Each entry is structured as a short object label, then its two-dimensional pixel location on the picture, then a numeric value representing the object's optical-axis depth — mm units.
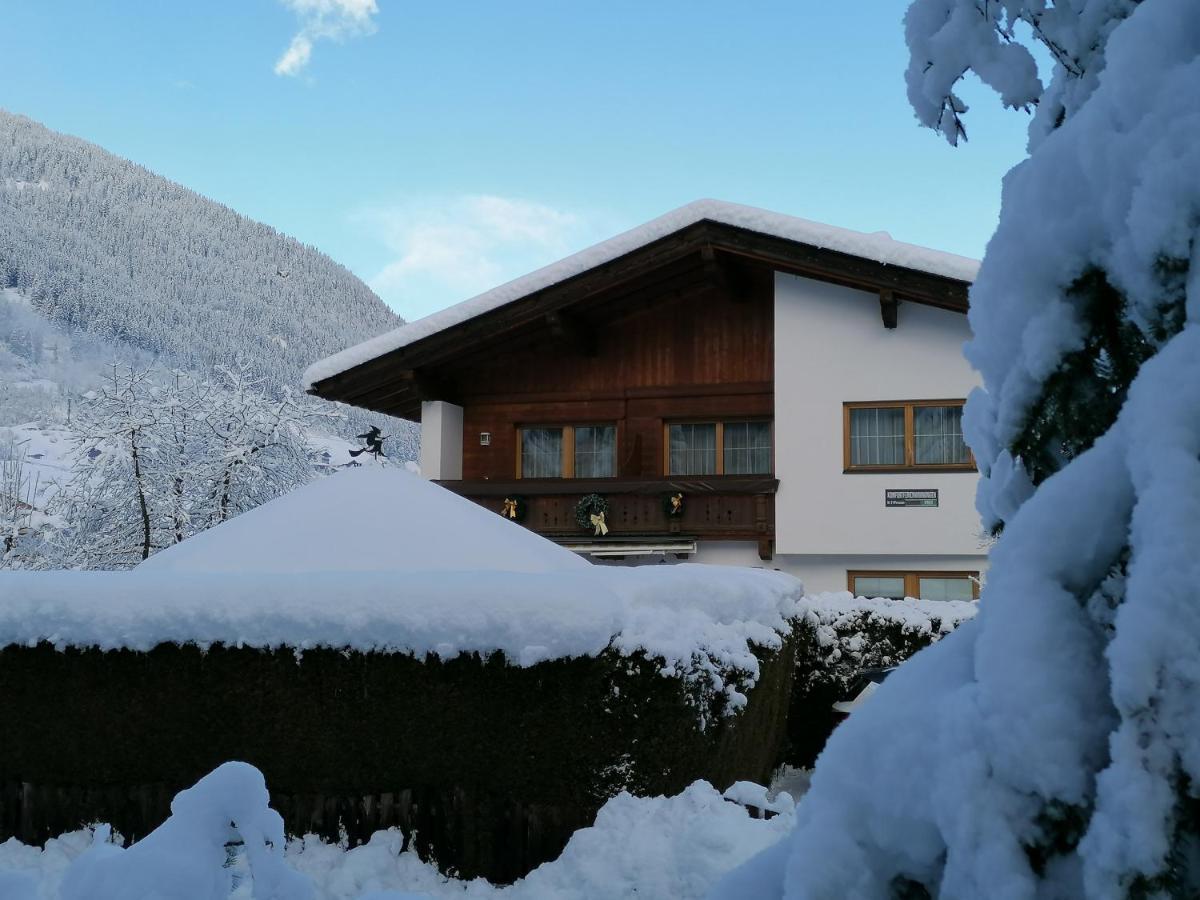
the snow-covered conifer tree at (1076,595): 1139
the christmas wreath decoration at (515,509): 16422
